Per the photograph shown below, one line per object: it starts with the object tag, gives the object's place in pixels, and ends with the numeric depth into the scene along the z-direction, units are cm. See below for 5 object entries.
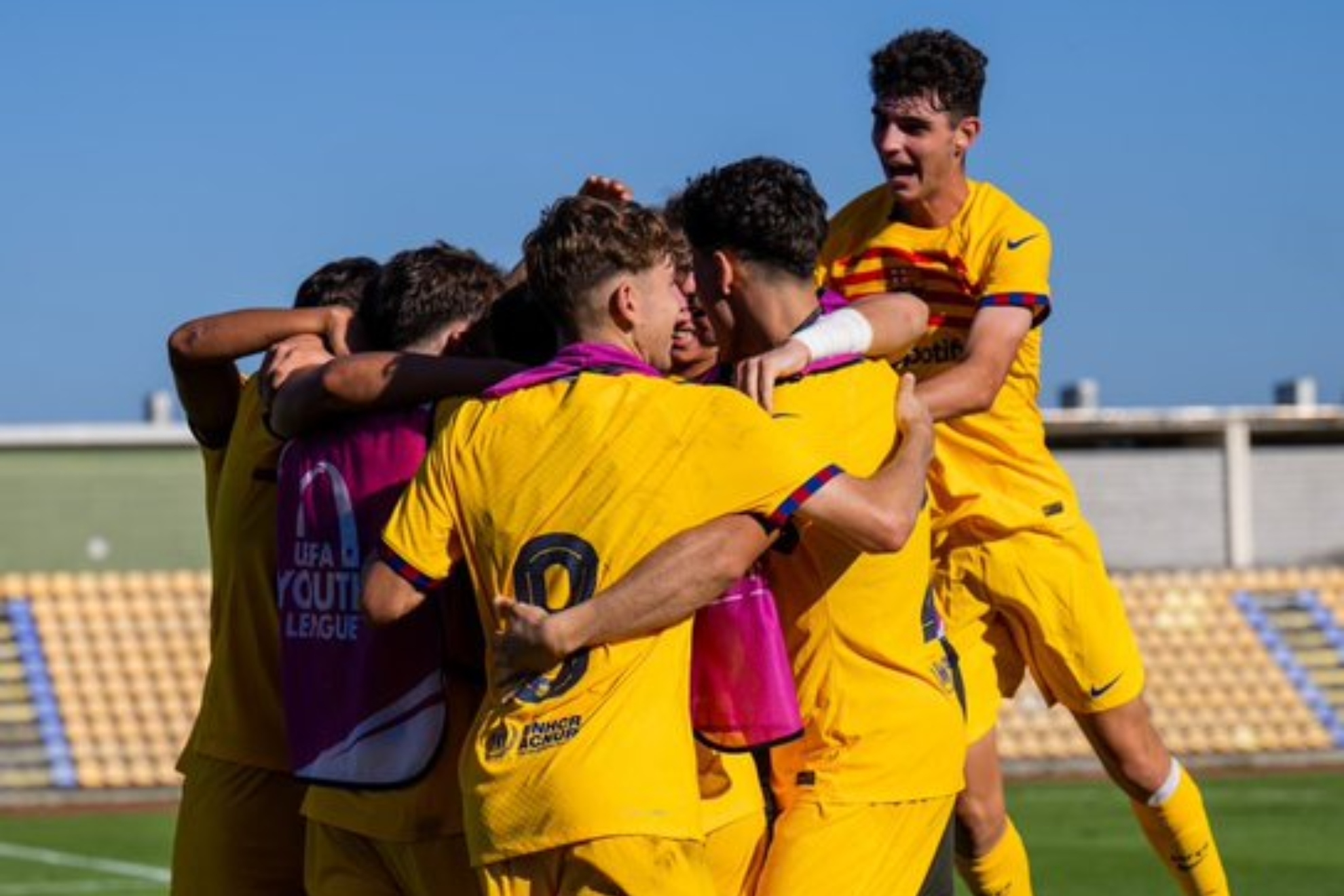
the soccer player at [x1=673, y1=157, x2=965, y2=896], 1221
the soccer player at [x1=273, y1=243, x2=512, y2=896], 1173
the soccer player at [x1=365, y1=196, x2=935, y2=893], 1073
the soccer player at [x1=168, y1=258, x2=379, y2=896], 1353
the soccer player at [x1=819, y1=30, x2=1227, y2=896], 1537
